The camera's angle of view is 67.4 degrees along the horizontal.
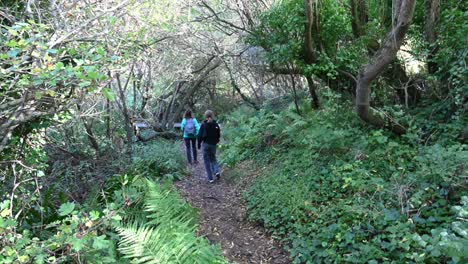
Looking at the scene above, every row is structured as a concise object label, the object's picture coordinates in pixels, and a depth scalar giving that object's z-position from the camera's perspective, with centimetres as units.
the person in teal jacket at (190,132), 1061
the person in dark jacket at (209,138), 831
